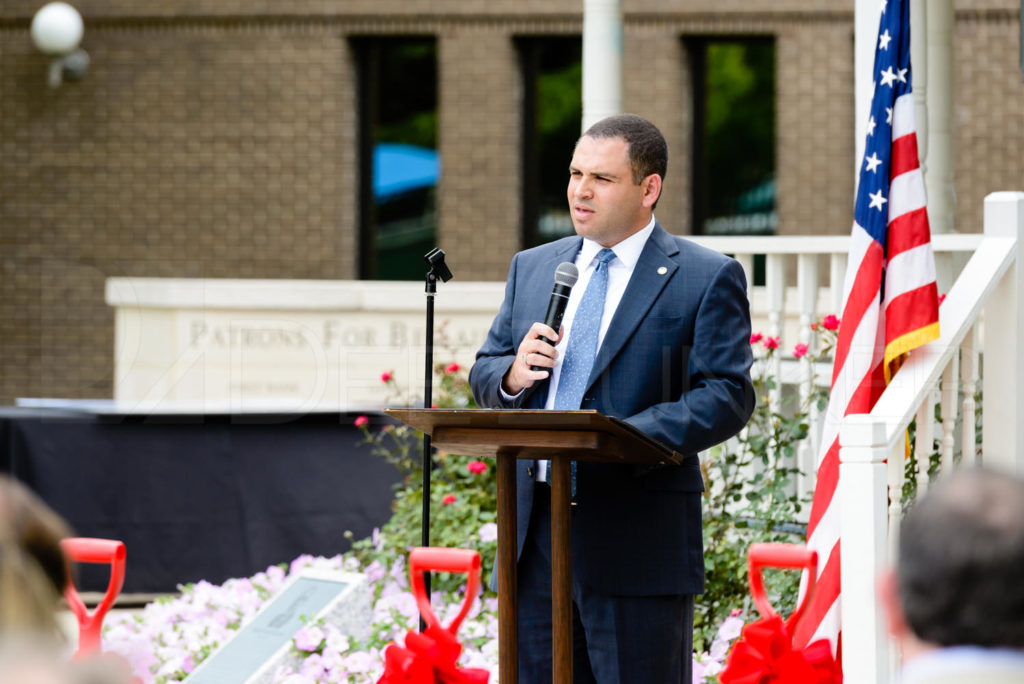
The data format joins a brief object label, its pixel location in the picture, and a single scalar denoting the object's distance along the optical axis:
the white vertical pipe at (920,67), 11.13
